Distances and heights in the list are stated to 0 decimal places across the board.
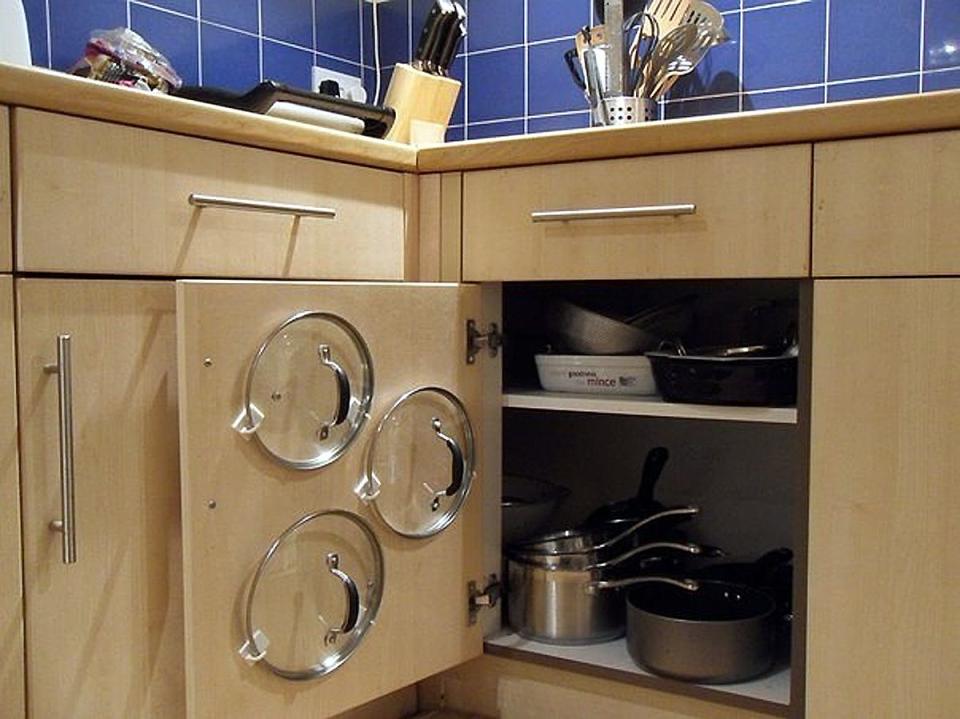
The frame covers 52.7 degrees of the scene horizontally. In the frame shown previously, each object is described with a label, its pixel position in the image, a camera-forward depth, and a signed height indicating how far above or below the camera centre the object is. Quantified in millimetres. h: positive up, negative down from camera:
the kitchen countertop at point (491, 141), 938 +225
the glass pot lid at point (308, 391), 1045 -73
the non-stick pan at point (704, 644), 1243 -413
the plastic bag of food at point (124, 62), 1311 +361
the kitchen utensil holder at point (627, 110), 1511 +341
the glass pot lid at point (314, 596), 1062 -310
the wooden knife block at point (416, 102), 1616 +378
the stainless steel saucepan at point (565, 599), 1408 -398
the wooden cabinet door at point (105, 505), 938 -185
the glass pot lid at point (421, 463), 1190 -175
